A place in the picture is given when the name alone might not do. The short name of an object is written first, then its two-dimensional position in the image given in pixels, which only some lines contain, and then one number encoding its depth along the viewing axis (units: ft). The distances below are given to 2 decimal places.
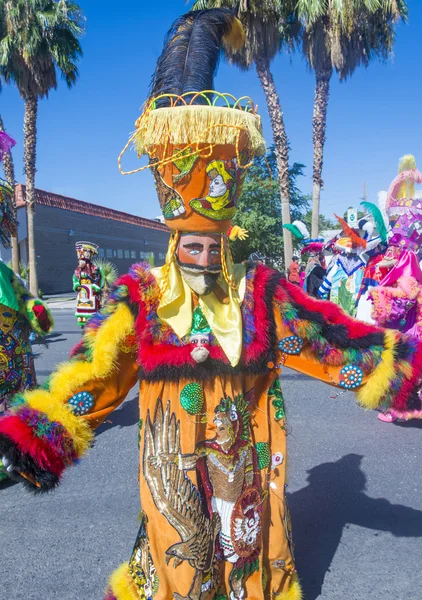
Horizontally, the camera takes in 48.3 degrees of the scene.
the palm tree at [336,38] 38.52
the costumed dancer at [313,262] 29.50
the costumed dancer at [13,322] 12.07
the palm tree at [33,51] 45.91
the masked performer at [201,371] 5.90
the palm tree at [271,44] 38.60
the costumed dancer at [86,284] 28.19
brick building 73.20
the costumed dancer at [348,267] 21.95
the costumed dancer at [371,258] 18.25
